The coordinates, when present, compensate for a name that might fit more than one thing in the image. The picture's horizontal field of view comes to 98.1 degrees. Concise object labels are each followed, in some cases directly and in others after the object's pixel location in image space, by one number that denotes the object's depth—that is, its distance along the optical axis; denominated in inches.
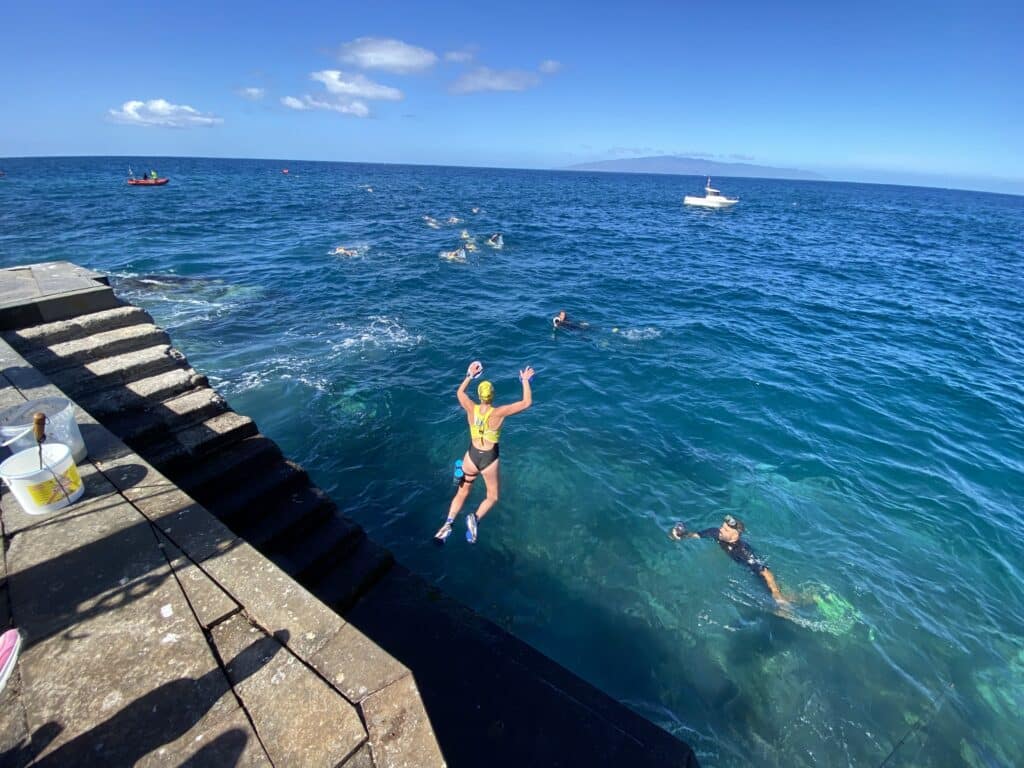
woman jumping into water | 297.1
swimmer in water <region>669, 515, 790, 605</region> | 346.0
